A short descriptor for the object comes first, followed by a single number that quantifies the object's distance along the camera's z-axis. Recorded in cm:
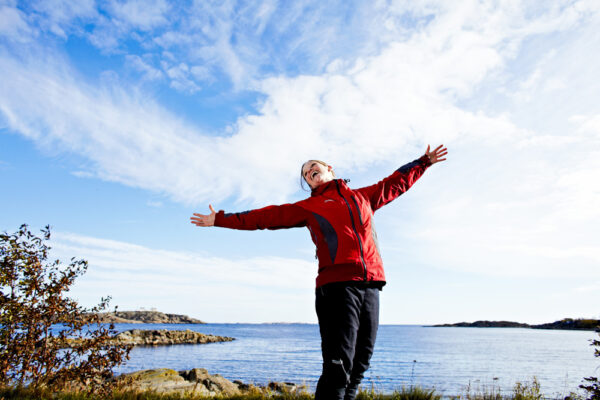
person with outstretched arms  285
